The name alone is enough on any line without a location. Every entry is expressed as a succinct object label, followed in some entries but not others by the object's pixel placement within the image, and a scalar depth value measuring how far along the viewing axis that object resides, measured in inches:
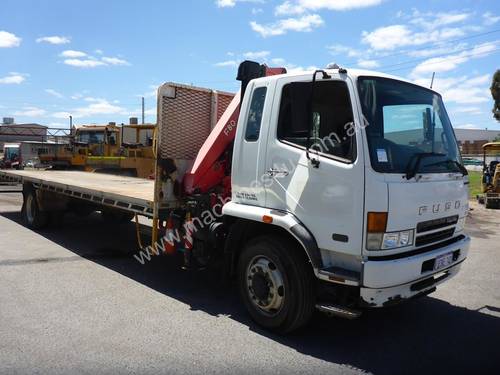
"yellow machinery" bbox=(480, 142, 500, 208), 602.4
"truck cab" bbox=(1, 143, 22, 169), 1190.0
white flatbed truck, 145.7
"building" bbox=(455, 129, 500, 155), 3366.6
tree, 1781.4
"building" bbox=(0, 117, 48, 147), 2458.2
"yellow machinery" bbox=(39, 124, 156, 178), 671.1
